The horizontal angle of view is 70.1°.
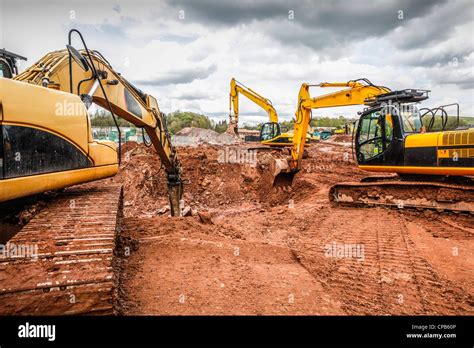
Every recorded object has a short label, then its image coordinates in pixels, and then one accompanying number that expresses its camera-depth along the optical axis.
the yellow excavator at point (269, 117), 17.38
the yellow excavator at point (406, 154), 6.69
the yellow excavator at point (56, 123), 2.49
